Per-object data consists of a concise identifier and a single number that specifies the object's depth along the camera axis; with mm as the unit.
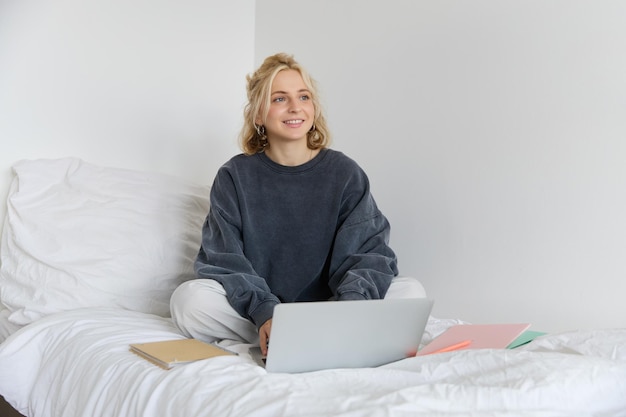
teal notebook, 1167
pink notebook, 1143
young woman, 1520
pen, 1134
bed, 832
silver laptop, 1010
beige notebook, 1109
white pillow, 1647
